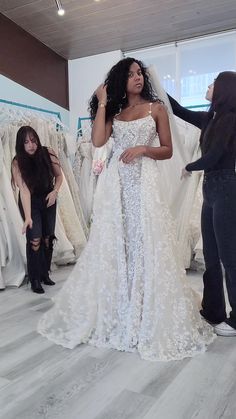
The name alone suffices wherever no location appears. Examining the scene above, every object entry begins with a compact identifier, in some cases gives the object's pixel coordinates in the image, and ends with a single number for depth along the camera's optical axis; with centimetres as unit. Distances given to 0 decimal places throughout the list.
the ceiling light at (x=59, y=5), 378
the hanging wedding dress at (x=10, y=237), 308
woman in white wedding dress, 179
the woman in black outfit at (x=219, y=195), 184
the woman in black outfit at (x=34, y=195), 286
